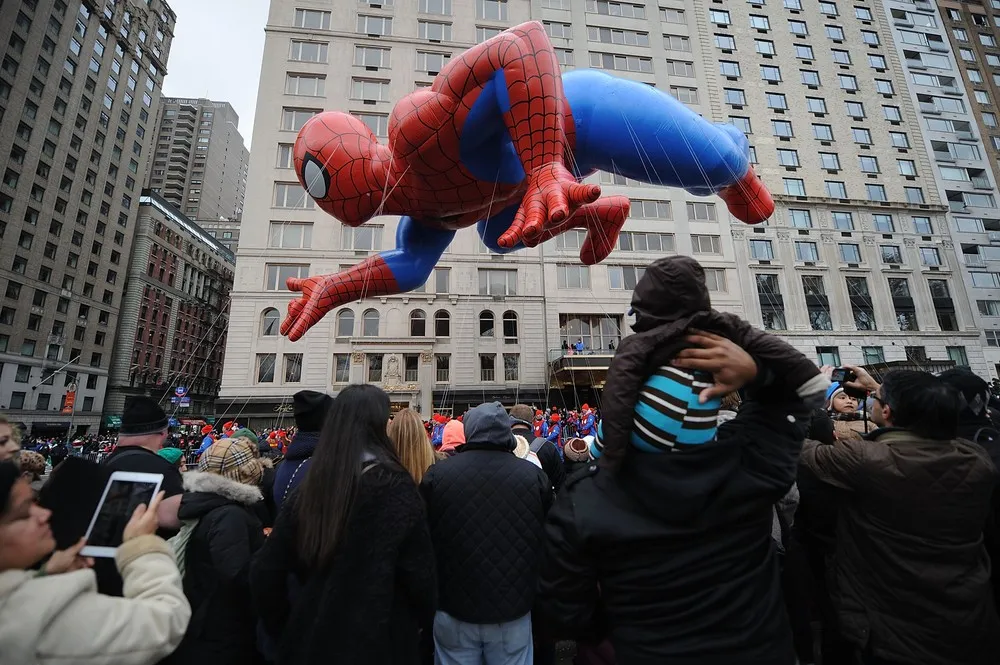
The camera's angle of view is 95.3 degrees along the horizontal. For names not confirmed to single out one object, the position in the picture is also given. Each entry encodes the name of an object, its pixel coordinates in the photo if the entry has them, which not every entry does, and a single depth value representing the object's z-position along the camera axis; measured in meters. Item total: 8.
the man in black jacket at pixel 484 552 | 2.25
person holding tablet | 1.13
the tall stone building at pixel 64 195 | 32.75
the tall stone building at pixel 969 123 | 28.97
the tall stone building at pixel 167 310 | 41.41
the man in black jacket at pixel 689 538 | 1.31
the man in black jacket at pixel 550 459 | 3.67
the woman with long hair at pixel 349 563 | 1.66
